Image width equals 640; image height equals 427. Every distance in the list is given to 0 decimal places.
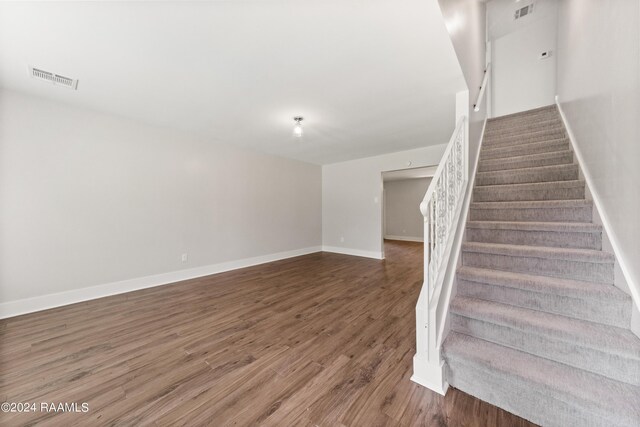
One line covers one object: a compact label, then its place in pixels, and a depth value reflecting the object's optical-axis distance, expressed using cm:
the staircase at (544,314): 115
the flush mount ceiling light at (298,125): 315
